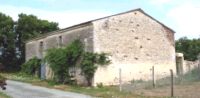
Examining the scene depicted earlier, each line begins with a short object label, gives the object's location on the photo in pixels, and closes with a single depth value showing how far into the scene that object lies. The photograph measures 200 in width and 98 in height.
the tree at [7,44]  30.35
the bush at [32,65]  22.68
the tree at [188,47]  31.94
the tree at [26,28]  30.93
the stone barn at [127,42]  17.14
